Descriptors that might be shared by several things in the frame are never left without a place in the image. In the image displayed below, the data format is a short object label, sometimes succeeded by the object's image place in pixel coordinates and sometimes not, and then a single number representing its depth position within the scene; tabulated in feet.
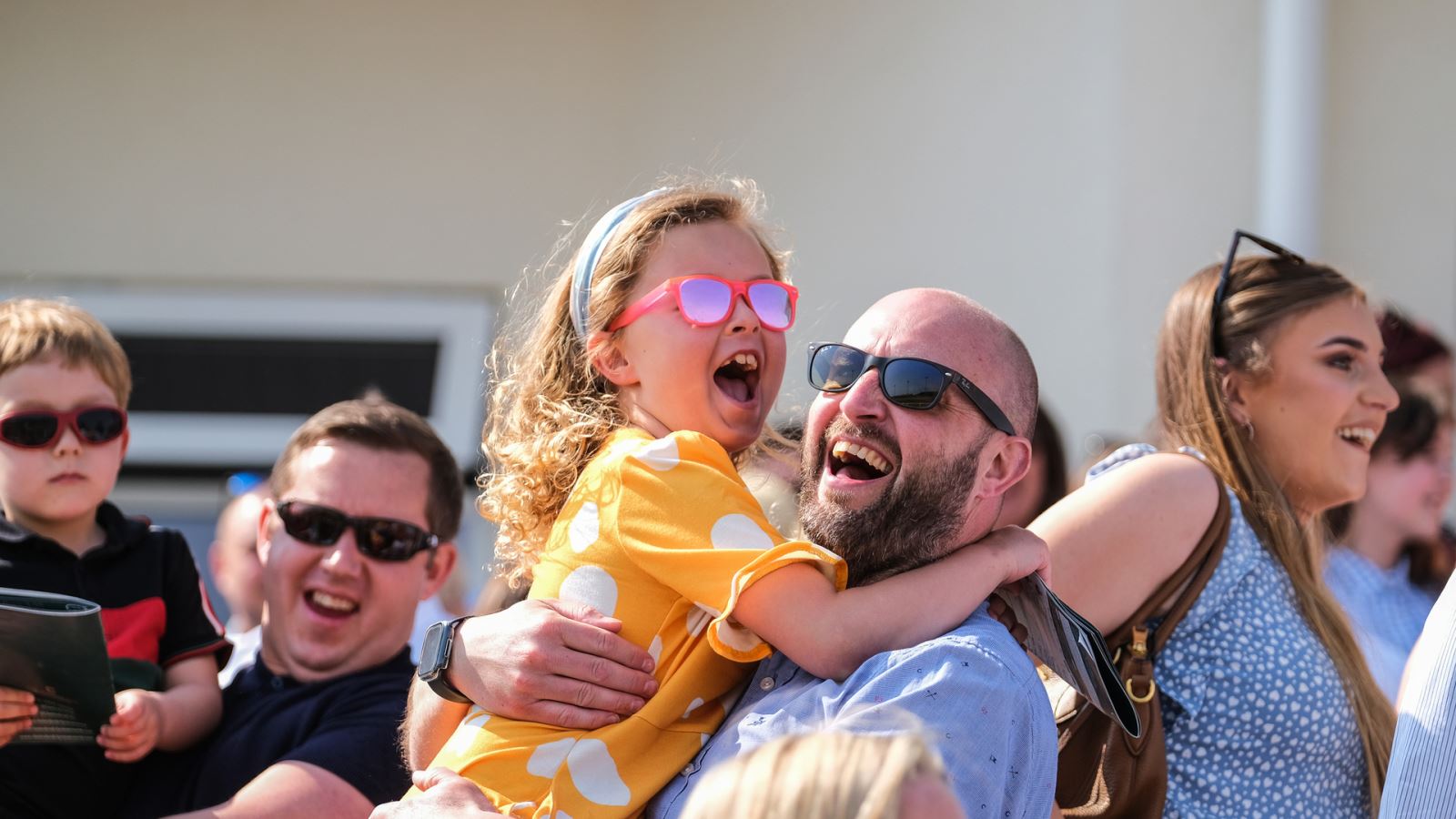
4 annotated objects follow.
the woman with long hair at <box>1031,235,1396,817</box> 18.10
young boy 18.93
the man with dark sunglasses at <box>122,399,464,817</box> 19.44
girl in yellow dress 14.39
